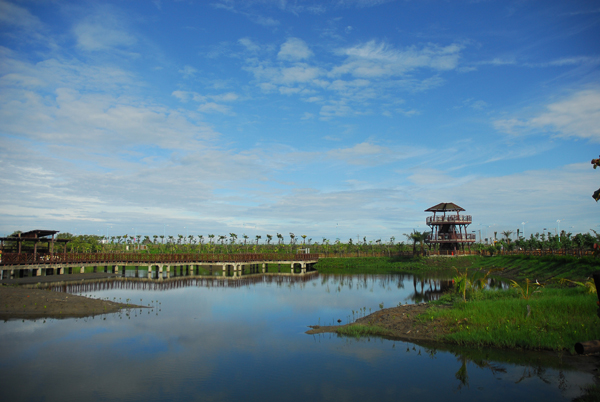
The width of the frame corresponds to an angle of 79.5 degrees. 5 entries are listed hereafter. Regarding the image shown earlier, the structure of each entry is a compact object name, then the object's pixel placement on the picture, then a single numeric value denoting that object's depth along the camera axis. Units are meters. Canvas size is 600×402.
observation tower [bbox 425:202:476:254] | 66.06
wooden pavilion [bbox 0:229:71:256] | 40.06
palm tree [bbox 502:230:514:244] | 95.04
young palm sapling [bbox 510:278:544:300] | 18.56
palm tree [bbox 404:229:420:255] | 68.44
